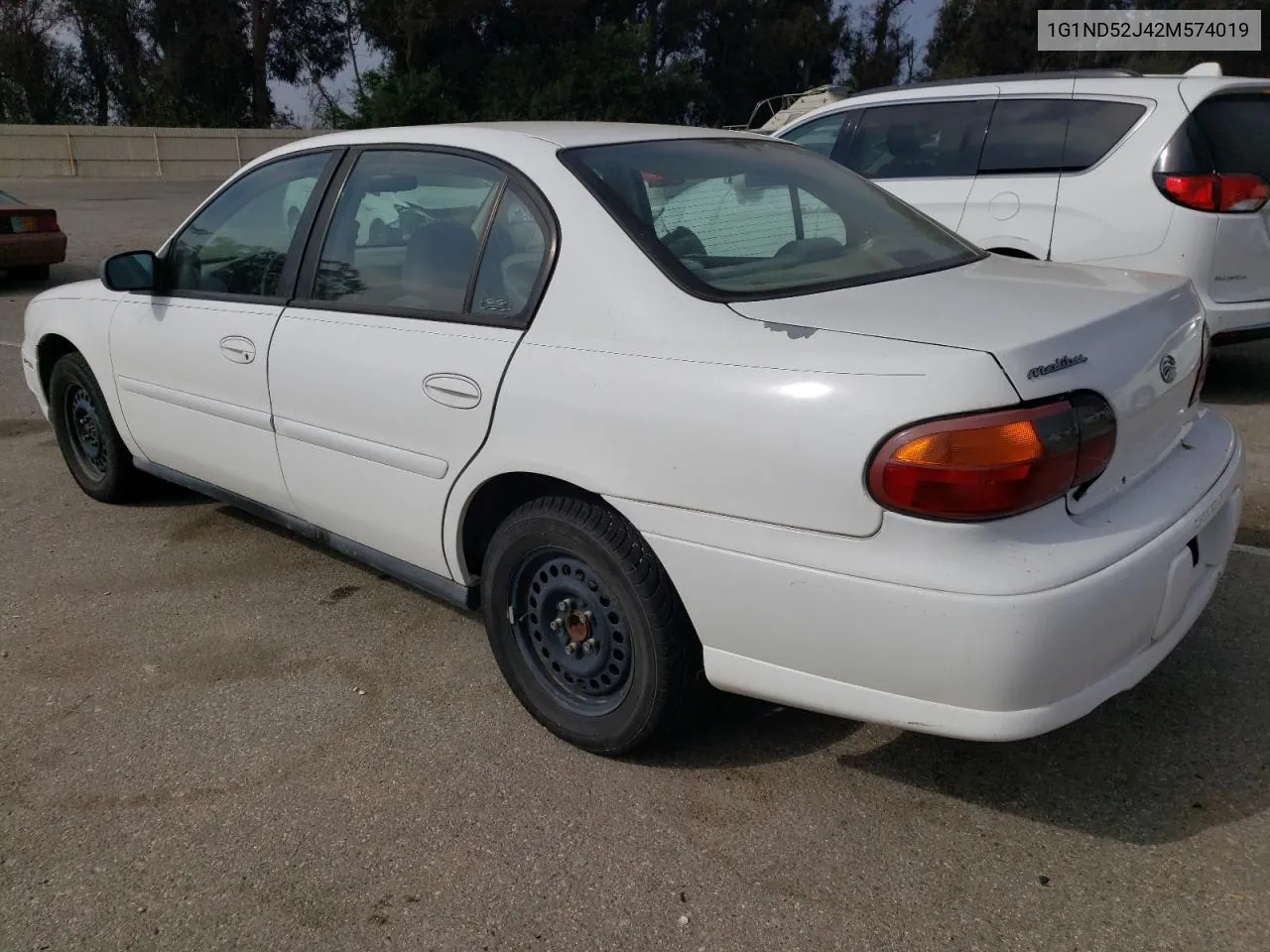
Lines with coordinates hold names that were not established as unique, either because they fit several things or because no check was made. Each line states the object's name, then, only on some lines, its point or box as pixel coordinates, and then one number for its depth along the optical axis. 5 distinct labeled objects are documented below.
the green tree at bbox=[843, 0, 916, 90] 52.12
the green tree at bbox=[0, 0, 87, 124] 37.78
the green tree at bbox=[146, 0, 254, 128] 38.53
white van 5.89
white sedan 2.28
